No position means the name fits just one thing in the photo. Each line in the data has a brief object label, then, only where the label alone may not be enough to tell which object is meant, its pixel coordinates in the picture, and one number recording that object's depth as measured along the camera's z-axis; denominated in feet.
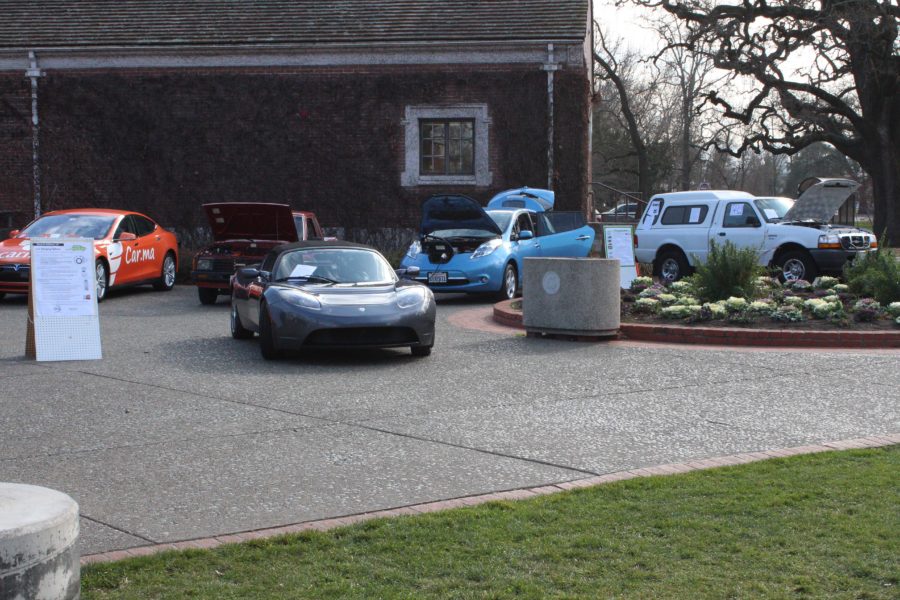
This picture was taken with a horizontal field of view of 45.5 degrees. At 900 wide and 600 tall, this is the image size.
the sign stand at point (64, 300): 37.65
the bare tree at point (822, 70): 98.43
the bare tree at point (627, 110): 167.22
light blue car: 59.41
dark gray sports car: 36.01
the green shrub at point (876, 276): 45.24
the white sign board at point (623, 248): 56.18
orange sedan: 58.49
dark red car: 58.08
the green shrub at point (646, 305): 46.32
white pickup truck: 63.00
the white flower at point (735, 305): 43.73
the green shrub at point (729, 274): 47.16
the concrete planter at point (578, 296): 41.50
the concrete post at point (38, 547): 12.05
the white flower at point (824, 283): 51.72
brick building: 86.99
